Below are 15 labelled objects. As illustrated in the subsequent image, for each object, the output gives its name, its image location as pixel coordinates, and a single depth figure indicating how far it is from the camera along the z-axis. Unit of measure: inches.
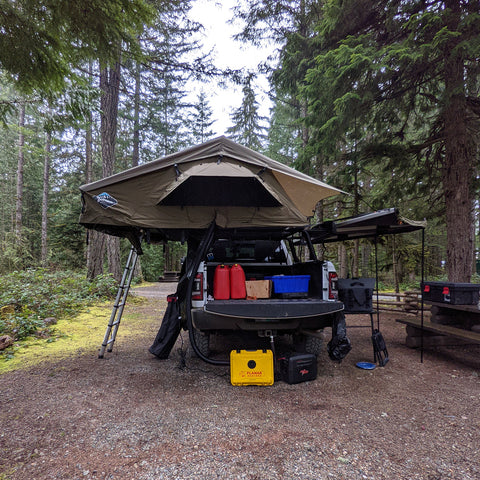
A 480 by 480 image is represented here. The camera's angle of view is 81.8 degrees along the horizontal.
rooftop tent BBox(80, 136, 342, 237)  136.3
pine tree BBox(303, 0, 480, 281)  203.8
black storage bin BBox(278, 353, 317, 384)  128.8
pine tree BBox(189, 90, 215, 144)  853.8
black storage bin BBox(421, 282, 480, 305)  165.3
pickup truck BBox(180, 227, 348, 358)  127.2
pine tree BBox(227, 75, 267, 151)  737.0
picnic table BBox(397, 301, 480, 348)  168.9
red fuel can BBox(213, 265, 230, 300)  142.9
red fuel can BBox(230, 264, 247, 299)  144.9
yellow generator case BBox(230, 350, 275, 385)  126.7
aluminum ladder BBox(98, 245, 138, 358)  159.6
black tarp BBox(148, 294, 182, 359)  155.7
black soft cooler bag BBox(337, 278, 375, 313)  168.9
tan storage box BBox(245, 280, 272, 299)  148.3
